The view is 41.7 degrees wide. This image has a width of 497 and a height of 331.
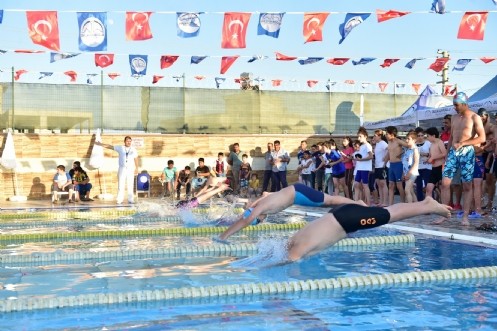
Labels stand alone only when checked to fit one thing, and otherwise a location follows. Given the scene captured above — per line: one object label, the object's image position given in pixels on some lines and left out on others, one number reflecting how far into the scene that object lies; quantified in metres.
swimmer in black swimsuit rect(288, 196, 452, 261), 4.93
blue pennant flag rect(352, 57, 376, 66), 17.78
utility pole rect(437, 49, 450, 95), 32.01
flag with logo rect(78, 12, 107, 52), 14.60
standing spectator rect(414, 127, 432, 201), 11.33
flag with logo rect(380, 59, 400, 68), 17.77
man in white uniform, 15.24
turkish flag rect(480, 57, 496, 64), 17.31
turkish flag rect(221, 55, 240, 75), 18.05
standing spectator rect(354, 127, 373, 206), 11.90
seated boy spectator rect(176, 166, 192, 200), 17.86
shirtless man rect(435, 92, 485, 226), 8.28
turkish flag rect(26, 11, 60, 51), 14.24
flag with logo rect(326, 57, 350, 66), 17.75
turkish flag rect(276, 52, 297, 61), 17.69
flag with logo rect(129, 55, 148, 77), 18.16
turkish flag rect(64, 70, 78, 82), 19.27
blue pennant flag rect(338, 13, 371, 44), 14.48
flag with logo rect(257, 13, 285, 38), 14.96
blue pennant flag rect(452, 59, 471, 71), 17.55
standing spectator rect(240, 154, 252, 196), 18.03
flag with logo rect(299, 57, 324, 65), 17.81
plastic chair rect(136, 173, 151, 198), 18.06
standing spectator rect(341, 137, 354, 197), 14.62
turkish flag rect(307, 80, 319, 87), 20.81
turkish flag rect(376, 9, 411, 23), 13.84
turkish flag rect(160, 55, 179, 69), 18.03
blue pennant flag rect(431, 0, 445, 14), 12.73
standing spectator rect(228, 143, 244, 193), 18.58
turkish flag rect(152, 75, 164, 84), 20.05
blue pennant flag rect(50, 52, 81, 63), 17.31
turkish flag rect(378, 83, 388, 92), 21.39
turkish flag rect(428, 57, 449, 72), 17.62
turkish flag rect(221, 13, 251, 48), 15.00
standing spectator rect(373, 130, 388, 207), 11.75
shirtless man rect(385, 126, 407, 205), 10.86
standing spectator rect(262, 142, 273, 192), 17.98
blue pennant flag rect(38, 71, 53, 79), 18.75
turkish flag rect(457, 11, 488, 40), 13.70
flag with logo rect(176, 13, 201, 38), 15.05
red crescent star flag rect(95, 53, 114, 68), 17.98
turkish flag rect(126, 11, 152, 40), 14.84
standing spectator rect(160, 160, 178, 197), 17.88
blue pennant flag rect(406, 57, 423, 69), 17.86
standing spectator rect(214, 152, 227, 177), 17.89
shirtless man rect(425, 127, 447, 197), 10.20
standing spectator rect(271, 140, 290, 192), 17.62
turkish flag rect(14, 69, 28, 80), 18.39
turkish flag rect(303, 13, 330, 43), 14.78
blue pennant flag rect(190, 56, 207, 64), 18.02
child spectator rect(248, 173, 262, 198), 18.00
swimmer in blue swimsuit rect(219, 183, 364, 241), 6.00
